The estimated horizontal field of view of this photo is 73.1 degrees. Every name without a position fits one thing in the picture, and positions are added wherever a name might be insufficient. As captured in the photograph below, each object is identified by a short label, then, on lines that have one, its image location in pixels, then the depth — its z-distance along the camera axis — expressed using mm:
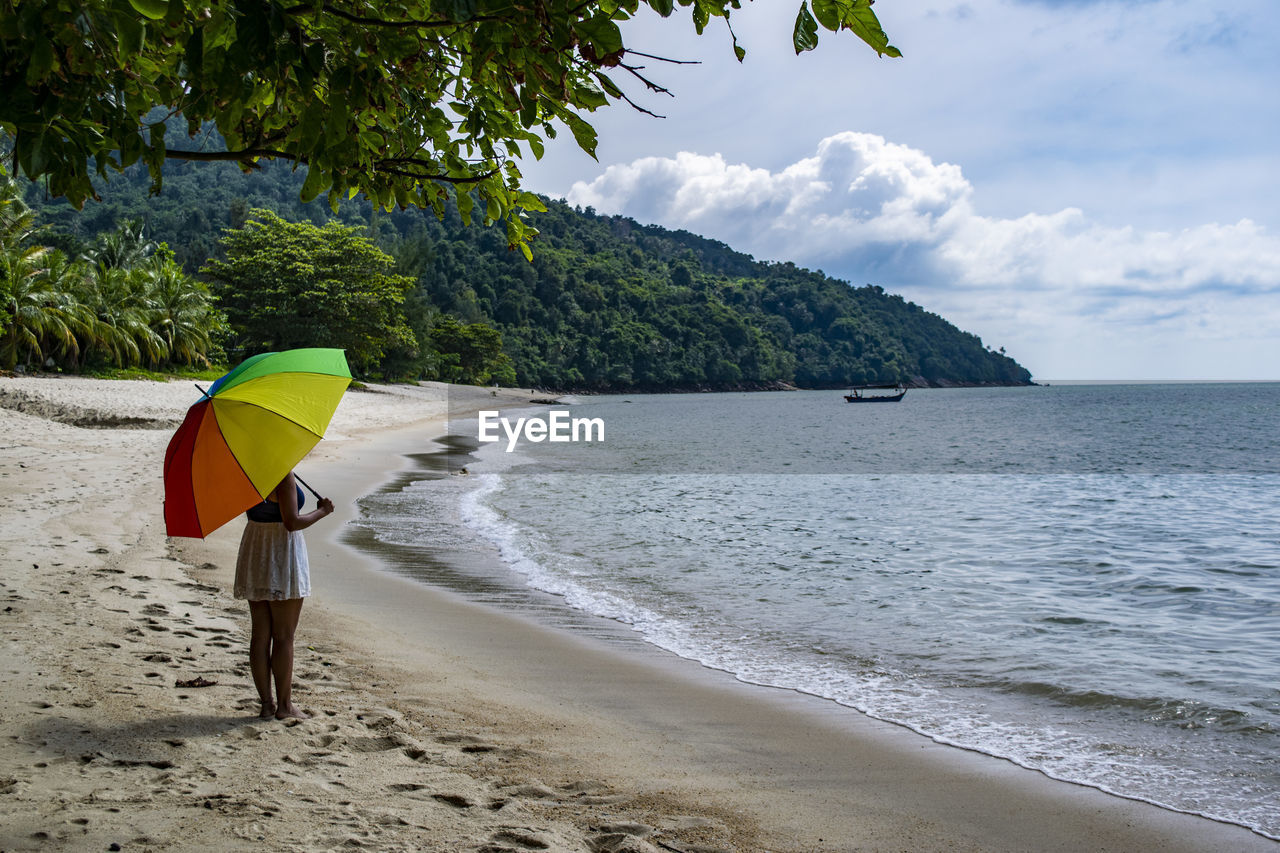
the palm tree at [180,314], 40906
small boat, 108894
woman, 4289
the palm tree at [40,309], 29255
